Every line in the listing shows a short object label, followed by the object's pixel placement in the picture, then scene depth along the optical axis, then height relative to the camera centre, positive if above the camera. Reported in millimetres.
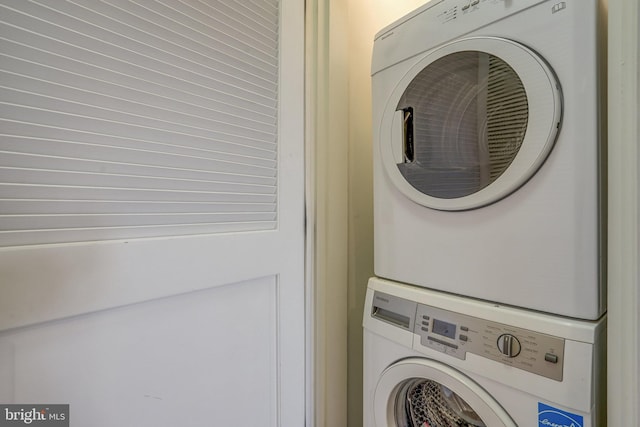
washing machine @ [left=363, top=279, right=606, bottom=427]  590 -373
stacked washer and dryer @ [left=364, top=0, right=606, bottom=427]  601 -22
